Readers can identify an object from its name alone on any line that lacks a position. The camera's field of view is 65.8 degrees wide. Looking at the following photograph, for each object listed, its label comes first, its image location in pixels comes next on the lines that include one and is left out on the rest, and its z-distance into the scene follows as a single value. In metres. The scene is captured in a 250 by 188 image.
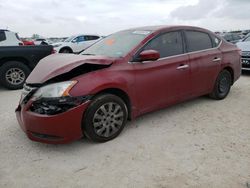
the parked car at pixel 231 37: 13.49
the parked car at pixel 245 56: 5.79
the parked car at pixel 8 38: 7.22
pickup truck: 5.06
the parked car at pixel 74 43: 12.60
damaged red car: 2.37
